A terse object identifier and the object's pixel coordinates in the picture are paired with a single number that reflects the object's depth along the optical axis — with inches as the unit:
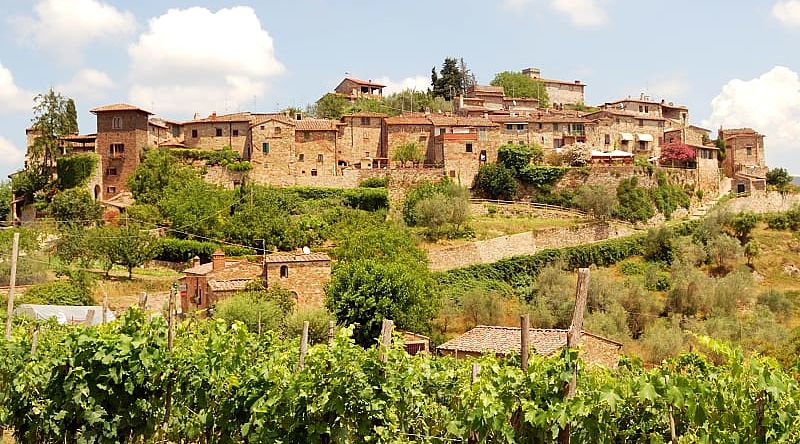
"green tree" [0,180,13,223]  1840.4
